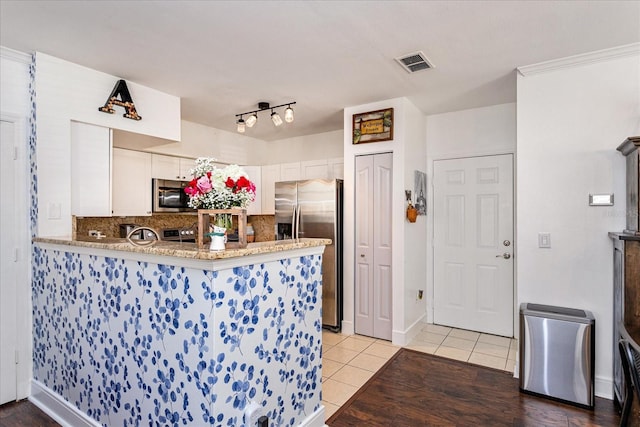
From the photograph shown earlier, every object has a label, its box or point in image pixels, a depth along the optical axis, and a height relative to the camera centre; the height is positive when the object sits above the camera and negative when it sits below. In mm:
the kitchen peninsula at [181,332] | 1584 -647
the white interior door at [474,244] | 3863 -377
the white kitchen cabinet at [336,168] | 4469 +569
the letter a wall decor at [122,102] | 2887 +933
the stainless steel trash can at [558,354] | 2453 -1041
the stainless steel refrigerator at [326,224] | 4027 -153
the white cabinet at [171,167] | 4133 +554
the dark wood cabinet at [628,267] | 2211 -376
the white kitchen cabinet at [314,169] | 4629 +571
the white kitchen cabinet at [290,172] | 4852 +563
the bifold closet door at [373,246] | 3764 -385
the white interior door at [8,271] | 2533 -433
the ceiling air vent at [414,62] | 2660 +1186
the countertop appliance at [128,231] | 3867 -217
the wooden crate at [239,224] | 1771 -64
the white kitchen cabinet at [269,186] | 5079 +373
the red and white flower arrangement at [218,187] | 1796 +127
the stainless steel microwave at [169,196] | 4062 +184
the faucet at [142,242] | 1994 -185
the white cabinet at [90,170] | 2785 +346
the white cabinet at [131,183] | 3719 +319
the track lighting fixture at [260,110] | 3314 +958
